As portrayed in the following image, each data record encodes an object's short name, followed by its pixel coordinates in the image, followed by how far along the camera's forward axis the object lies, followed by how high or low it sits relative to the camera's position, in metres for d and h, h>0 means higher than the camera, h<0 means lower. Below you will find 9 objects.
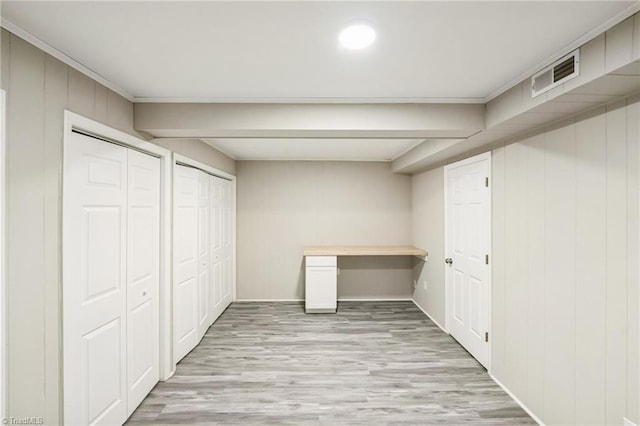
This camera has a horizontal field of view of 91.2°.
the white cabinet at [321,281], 4.56 -0.98
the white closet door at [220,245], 4.09 -0.44
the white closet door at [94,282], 1.67 -0.40
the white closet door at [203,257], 3.56 -0.51
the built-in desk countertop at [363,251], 4.52 -0.55
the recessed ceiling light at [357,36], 1.36 +0.80
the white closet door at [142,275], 2.26 -0.47
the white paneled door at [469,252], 2.94 -0.41
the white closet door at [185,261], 2.96 -0.47
